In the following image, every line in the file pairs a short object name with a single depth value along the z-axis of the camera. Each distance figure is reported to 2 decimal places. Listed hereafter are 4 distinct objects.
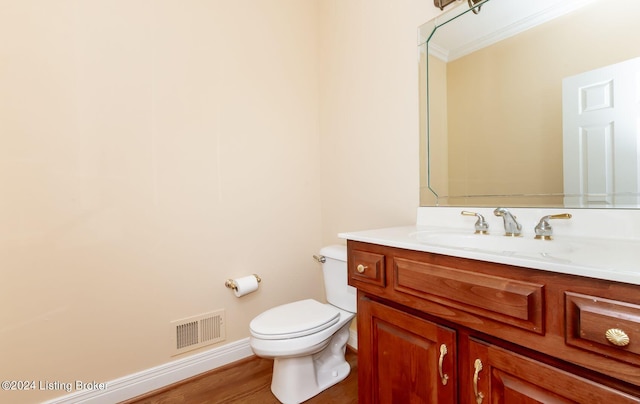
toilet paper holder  1.74
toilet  1.34
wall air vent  1.62
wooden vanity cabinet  0.58
